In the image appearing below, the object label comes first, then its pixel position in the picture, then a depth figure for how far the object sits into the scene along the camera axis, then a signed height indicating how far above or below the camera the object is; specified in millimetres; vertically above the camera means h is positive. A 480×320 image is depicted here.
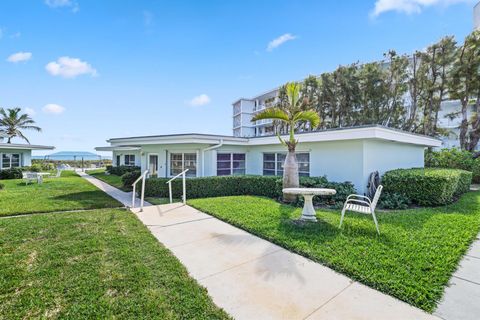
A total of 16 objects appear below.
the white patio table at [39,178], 15032 -1055
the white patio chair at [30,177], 15105 -992
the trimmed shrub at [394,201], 8023 -1432
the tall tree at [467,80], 16578 +6106
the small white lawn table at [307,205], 5920 -1162
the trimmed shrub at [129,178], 13902 -982
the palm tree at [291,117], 8227 +1622
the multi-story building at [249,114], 45178 +10241
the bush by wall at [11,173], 18823 -965
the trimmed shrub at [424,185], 7730 -847
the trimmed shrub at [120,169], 23377 -810
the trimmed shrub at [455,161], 15023 +7
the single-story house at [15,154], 20391 +726
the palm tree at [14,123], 27594 +4839
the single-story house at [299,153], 9266 +429
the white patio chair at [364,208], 5129 -1100
